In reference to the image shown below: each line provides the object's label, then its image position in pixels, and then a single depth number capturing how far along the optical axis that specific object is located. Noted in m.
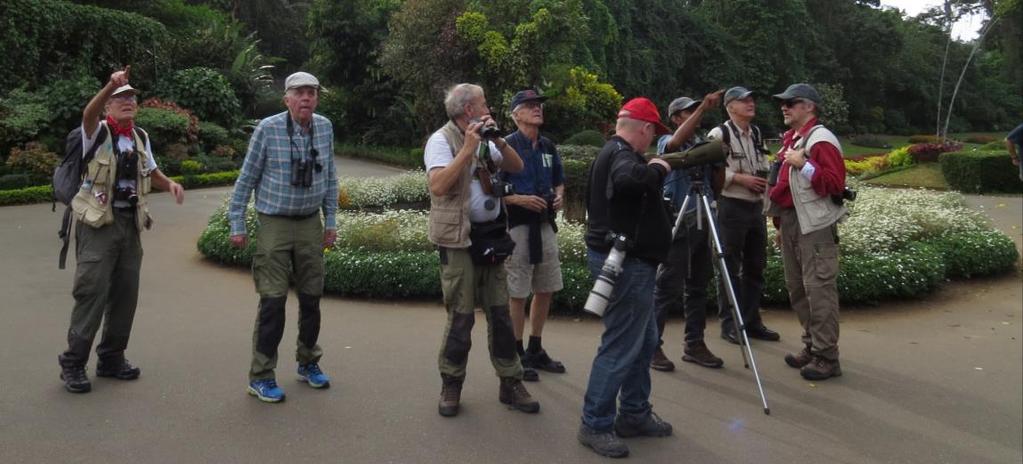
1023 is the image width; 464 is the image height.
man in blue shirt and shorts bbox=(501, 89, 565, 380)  5.55
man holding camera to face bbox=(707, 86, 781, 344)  6.28
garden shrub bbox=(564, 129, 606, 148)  18.61
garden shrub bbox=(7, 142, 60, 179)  16.81
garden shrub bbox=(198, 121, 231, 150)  22.44
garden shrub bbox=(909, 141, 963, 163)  24.59
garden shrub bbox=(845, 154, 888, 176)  24.60
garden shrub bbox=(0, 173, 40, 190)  15.73
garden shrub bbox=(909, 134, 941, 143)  39.78
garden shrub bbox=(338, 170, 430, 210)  13.66
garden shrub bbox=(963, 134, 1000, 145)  42.12
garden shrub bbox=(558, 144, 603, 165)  14.17
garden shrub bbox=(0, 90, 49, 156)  17.95
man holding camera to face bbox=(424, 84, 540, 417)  4.74
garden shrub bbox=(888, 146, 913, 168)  24.87
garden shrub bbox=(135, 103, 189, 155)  20.19
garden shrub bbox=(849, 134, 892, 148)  41.62
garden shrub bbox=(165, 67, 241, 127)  24.73
